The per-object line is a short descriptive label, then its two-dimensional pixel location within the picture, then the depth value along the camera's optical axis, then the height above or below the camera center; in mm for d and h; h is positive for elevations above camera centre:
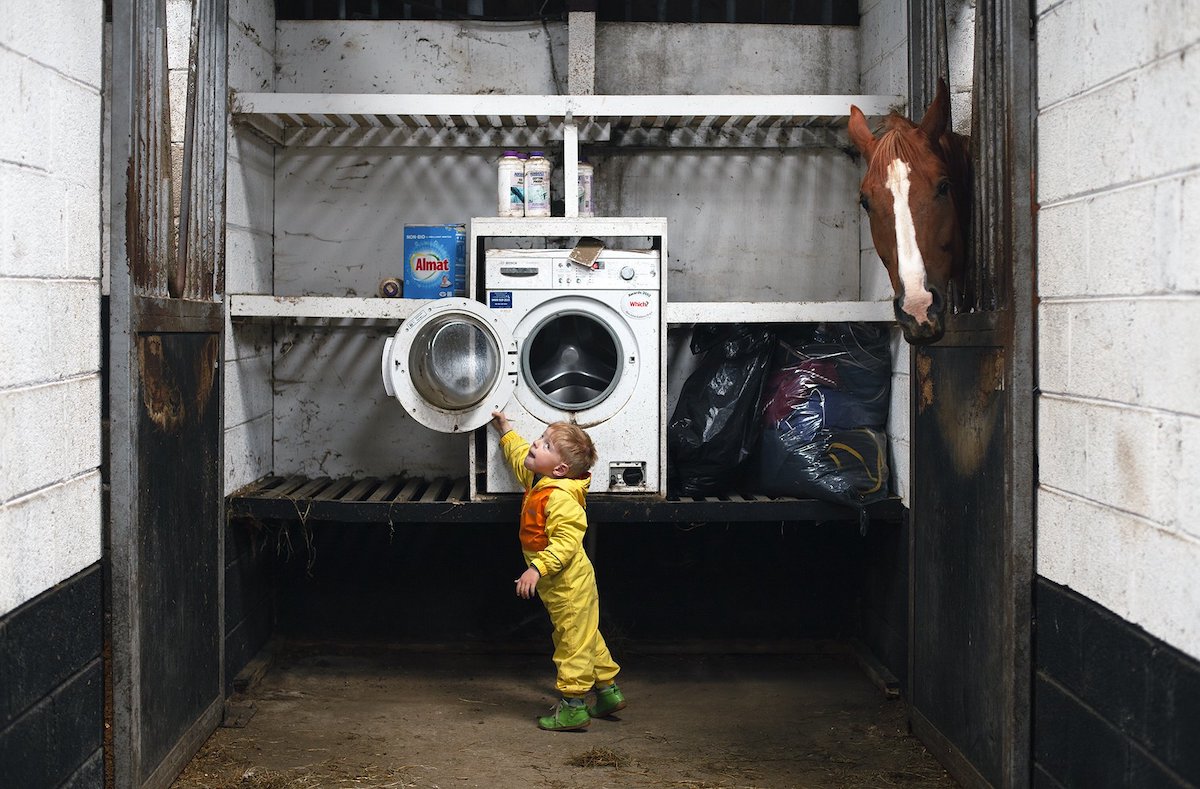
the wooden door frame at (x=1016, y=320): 2678 +153
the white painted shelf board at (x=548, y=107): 3826 +975
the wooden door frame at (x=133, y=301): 2721 +207
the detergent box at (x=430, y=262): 3928 +426
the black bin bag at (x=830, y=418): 3871 -146
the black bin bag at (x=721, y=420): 4035 -157
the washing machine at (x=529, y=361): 3734 +69
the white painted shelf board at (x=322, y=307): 3799 +254
